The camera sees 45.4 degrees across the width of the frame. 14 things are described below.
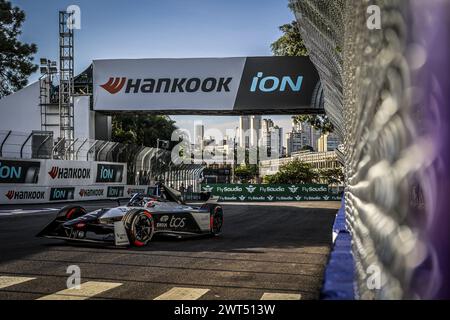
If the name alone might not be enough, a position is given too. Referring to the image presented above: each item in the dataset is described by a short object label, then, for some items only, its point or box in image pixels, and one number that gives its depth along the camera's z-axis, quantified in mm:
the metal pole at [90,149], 30658
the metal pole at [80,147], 30006
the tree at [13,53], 39719
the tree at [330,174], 86994
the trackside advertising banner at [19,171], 23531
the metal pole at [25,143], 25503
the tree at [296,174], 91000
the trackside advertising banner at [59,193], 24062
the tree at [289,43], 32719
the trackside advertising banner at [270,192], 41906
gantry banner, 27672
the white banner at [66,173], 26375
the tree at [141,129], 62844
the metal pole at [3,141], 24188
